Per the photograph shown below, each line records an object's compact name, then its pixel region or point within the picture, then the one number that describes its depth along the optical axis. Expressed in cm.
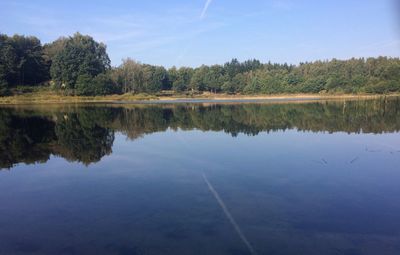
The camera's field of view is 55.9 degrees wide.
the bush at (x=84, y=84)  6669
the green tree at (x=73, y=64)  6781
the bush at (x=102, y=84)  6700
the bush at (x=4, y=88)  6228
